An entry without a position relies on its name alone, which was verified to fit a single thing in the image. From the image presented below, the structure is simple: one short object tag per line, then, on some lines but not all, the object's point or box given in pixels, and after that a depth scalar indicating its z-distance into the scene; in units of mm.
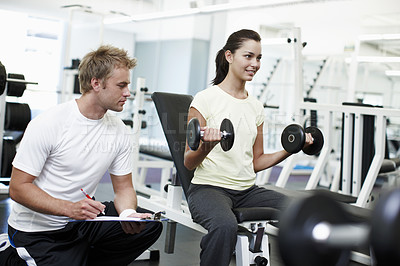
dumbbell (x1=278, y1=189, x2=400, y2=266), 757
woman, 2088
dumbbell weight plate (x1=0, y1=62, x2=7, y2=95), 3178
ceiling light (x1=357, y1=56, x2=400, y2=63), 4229
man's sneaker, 1877
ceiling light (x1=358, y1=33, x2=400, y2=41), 4470
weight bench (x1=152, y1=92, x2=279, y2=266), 2000
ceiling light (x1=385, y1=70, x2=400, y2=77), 5111
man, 1725
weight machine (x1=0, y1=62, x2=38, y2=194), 3683
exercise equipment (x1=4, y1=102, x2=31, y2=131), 3884
